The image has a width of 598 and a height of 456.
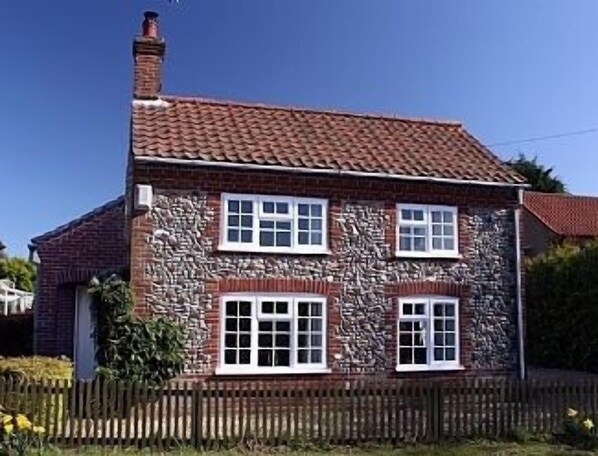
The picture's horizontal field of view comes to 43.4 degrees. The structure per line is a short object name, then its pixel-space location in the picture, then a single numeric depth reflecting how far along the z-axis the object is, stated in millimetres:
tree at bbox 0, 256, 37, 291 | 53719
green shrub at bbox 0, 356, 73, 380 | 13570
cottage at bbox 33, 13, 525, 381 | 16938
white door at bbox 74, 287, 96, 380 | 20703
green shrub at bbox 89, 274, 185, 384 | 15586
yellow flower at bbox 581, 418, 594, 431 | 12680
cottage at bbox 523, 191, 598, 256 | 43281
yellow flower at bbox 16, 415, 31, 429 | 10055
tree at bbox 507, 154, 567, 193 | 61031
